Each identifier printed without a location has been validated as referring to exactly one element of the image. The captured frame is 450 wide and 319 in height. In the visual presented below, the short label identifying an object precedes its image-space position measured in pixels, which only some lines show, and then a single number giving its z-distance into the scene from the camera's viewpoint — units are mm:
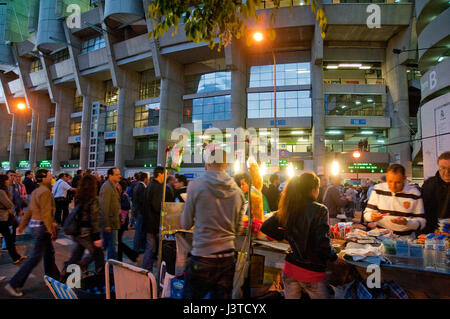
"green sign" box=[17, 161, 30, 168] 37344
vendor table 2695
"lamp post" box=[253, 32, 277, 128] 9453
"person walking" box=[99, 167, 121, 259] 4633
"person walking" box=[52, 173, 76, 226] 8898
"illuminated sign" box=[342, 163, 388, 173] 22203
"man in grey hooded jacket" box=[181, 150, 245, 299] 2352
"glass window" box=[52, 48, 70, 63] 34875
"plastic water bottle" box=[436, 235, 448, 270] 2844
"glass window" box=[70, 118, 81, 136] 35772
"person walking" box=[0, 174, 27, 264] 5070
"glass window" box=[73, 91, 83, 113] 36409
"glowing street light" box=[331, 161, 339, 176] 22006
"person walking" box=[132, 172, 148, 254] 5633
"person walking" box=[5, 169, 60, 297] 3871
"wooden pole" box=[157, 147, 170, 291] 3463
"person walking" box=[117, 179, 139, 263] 5426
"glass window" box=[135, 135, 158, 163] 29844
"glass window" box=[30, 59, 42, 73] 37656
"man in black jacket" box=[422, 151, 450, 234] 3788
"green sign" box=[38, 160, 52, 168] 35188
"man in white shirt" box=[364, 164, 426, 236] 3535
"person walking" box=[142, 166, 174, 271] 4750
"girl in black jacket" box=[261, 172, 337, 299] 2420
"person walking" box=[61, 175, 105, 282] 4113
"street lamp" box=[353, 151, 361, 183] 17230
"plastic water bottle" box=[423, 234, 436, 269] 2801
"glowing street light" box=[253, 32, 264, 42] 9453
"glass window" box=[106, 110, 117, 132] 31422
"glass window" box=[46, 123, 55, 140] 38531
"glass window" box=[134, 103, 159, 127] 28859
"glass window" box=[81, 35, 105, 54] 30969
